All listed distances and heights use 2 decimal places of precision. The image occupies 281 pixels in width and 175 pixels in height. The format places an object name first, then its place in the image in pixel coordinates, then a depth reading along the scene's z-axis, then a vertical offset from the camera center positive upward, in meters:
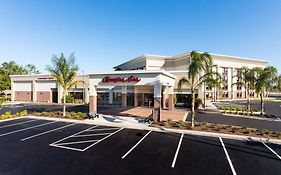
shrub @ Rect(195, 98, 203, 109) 33.12 -1.96
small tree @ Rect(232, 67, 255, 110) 26.59 +2.42
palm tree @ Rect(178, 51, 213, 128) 16.69 +2.83
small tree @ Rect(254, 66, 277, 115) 23.69 +1.85
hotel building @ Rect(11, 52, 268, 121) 20.42 +1.13
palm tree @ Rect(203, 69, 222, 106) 16.46 +1.11
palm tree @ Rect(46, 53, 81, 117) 23.06 +2.81
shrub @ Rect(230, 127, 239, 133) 15.91 -3.56
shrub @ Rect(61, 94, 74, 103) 42.38 -1.92
